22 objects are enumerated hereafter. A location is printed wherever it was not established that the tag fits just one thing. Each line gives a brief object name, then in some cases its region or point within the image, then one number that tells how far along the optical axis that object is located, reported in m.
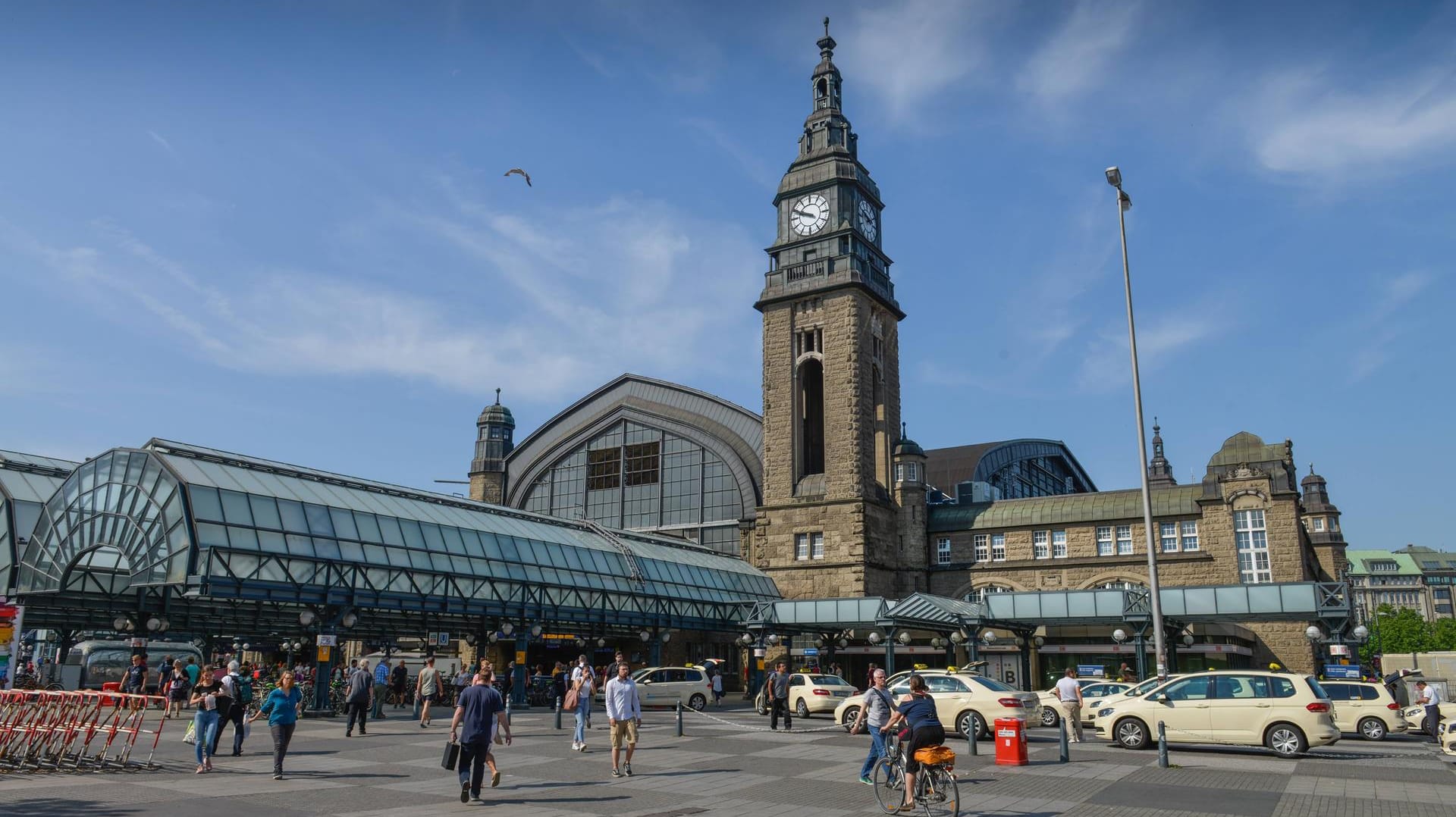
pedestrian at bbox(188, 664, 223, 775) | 17.02
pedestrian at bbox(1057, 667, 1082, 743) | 24.00
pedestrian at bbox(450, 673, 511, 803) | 14.23
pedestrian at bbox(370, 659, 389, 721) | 29.41
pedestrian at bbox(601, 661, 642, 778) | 17.42
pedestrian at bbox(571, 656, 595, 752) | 21.27
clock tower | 53.34
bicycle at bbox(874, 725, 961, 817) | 13.22
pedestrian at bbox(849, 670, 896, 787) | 15.86
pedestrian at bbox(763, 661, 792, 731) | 27.64
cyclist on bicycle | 13.33
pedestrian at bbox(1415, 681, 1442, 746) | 25.08
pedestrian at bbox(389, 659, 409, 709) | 38.19
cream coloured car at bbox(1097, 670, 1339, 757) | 20.56
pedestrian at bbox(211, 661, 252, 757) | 18.11
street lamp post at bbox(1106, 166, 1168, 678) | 27.89
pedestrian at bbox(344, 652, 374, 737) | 23.84
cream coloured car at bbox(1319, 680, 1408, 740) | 26.64
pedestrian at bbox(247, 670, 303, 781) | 16.25
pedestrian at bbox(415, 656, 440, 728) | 27.30
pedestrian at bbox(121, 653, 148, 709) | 31.05
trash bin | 19.12
